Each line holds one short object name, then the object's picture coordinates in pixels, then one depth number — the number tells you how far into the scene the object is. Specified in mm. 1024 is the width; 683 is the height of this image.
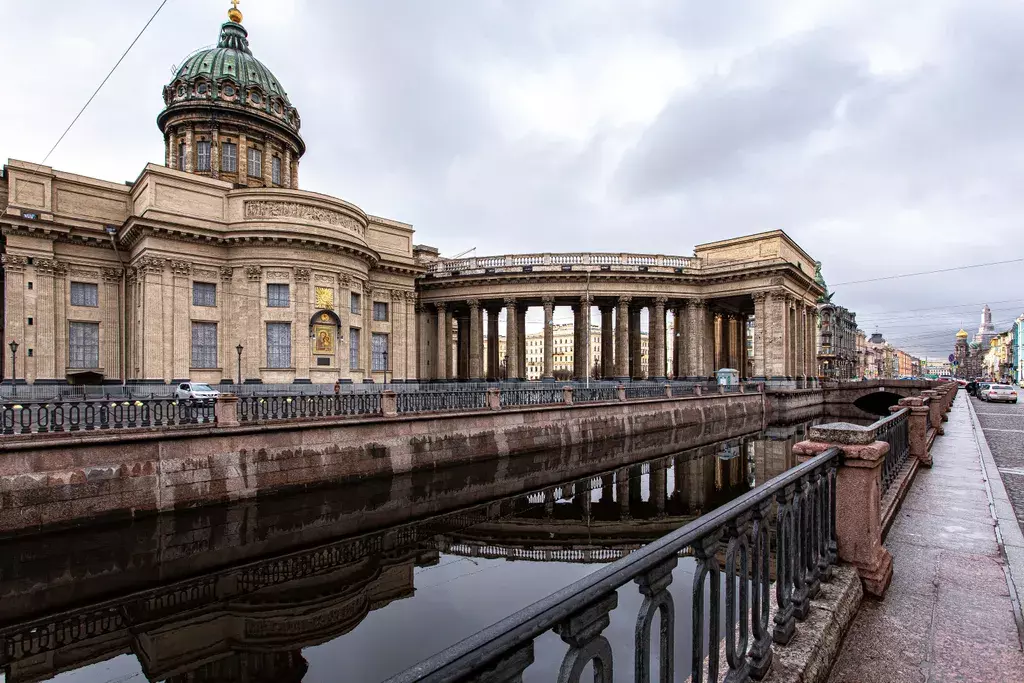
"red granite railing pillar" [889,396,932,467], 9438
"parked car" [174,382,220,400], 22719
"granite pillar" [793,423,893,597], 4250
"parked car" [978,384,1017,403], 34000
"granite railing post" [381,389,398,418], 16859
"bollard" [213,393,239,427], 13555
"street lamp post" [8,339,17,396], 24219
